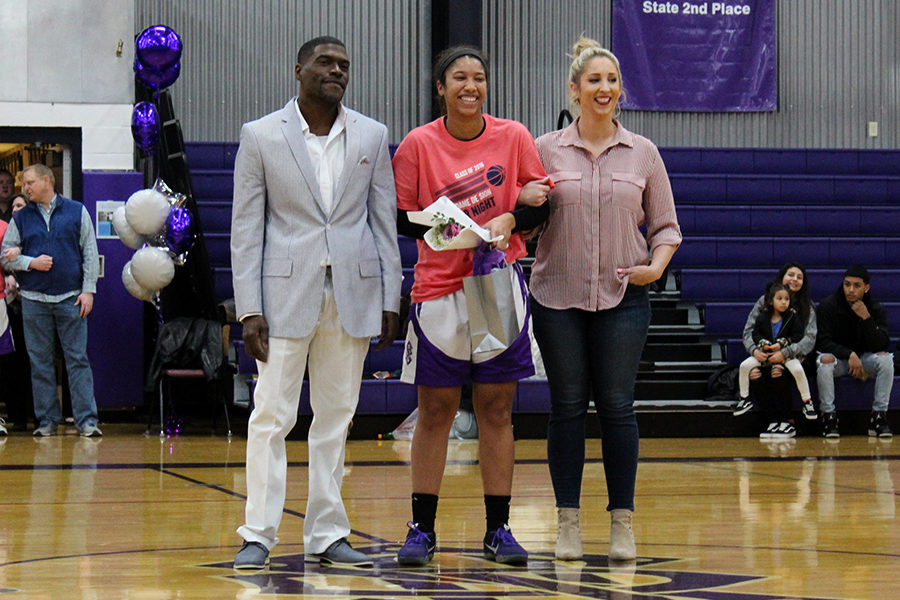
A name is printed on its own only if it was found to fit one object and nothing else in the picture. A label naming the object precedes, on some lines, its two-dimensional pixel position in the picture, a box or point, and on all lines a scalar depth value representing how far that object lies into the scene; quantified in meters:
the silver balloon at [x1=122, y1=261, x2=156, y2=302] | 15.46
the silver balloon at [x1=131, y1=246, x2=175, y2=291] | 15.09
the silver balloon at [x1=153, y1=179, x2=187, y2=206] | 15.56
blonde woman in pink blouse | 6.92
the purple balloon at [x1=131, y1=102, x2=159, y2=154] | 15.87
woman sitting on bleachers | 15.78
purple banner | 22.00
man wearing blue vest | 15.34
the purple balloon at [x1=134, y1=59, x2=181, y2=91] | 15.95
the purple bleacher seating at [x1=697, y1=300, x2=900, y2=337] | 17.67
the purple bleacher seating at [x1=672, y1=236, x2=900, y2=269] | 19.06
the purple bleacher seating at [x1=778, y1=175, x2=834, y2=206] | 20.87
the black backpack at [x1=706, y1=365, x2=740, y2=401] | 16.44
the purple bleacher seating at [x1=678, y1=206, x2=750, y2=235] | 19.81
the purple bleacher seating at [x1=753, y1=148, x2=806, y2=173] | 21.61
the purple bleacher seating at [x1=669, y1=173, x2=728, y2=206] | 20.42
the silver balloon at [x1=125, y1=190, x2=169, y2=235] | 15.20
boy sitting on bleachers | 15.95
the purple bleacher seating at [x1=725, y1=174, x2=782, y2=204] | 20.64
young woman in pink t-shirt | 6.84
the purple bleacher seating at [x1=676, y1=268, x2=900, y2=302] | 18.34
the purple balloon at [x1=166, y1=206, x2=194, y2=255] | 15.37
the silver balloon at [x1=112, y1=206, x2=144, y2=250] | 15.60
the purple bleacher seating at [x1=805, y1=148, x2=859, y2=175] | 21.77
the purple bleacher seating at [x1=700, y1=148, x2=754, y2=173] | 21.28
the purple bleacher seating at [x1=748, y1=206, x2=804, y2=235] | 20.05
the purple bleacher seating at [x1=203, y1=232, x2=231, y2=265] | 18.27
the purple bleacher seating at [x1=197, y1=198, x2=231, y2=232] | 18.80
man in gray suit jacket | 6.66
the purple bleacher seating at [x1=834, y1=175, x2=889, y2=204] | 21.06
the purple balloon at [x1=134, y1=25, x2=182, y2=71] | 15.66
